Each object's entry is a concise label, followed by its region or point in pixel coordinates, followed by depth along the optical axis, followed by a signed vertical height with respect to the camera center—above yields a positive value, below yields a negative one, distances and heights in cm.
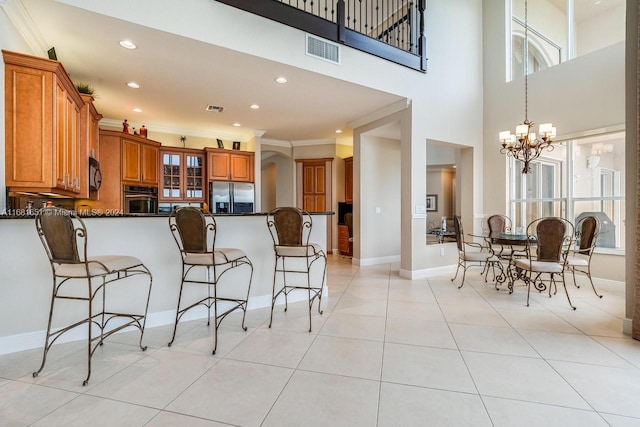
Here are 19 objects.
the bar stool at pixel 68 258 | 184 -30
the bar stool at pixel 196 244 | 234 -27
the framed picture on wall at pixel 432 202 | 1032 +27
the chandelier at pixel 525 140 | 392 +97
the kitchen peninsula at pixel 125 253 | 226 -44
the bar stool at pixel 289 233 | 270 -21
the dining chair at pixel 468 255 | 431 -67
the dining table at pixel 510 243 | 394 -46
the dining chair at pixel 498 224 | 508 -25
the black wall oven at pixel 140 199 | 513 +23
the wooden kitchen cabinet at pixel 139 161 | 511 +92
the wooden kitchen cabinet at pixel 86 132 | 363 +102
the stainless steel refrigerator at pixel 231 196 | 626 +31
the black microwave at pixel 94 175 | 400 +52
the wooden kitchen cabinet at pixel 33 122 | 240 +76
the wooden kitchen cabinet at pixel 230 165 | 623 +99
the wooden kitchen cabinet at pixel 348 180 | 727 +76
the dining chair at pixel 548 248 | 337 -46
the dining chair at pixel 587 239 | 362 -38
